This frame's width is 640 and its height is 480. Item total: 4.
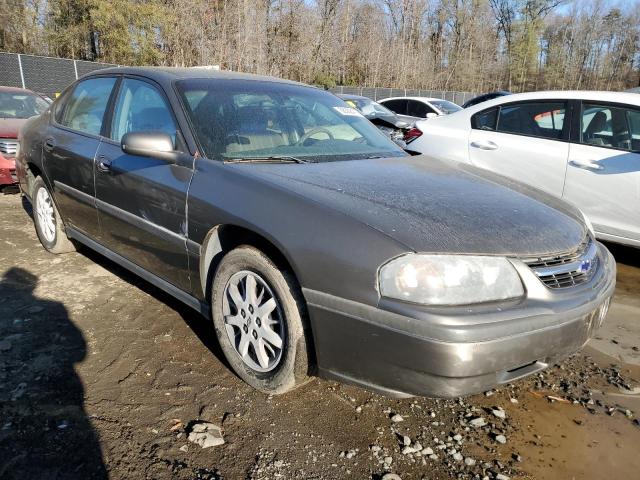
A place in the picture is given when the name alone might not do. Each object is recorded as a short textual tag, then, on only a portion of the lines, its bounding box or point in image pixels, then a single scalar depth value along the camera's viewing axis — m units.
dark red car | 6.20
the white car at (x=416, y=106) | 13.45
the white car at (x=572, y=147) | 4.36
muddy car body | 1.97
